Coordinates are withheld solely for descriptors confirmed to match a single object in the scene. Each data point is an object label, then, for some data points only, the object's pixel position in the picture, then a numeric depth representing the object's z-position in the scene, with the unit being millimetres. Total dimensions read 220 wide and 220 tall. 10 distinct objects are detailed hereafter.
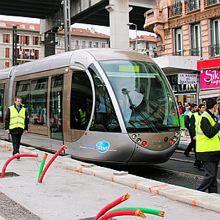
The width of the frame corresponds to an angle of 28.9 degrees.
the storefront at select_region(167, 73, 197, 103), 26534
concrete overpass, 32219
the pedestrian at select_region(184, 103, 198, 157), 12410
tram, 9648
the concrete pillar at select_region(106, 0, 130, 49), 32000
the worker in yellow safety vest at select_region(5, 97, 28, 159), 11141
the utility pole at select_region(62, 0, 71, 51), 25328
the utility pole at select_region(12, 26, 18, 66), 34809
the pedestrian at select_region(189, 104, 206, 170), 9505
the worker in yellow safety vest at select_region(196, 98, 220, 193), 6871
